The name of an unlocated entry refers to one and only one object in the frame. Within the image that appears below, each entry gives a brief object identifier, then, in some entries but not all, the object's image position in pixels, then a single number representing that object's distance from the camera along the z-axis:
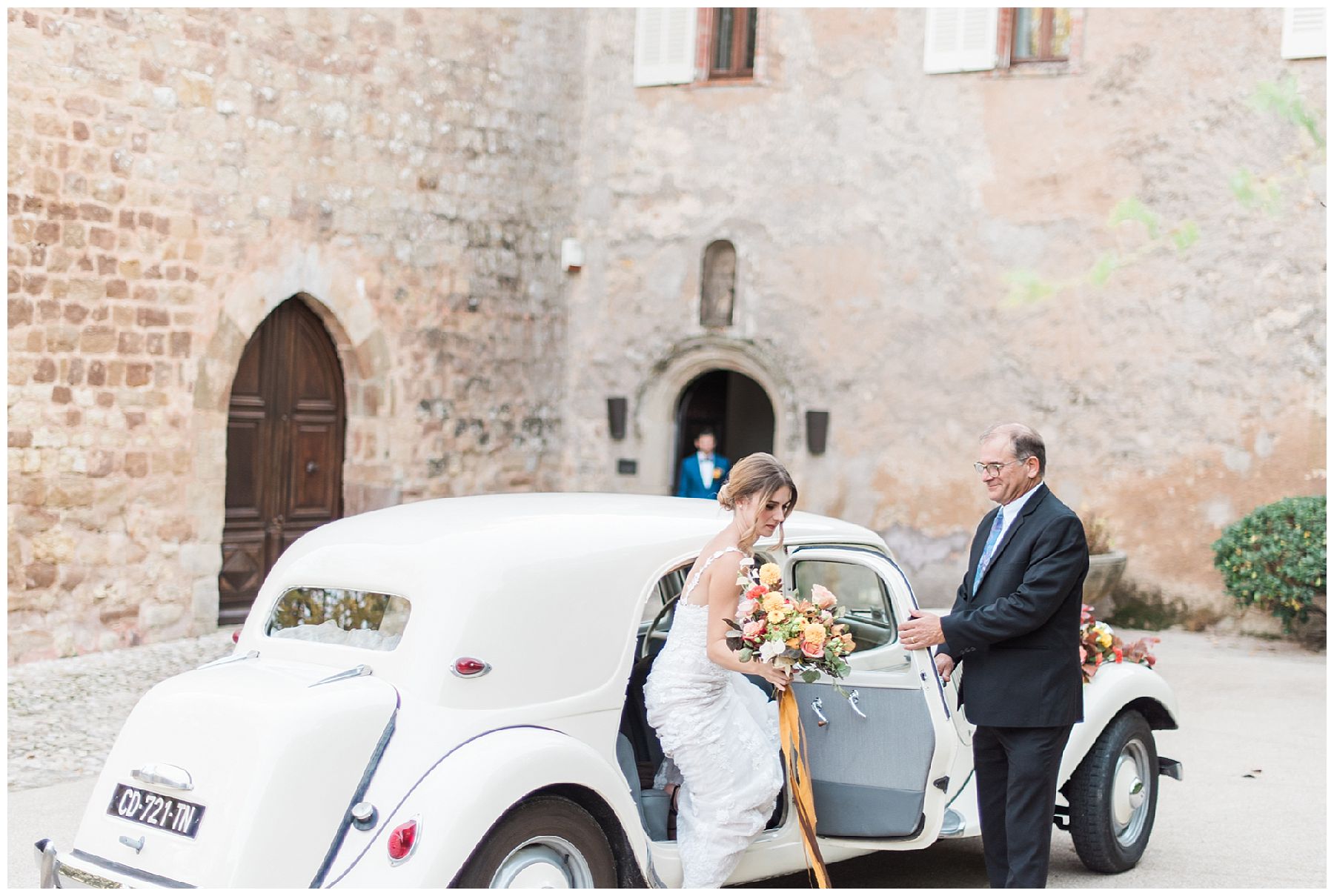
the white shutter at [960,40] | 12.47
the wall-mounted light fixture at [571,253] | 13.59
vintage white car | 3.50
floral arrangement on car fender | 5.35
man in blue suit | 12.24
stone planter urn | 11.05
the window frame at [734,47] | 13.47
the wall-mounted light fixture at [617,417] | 13.71
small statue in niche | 13.46
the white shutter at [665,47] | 13.47
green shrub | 10.64
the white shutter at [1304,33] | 11.33
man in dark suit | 4.22
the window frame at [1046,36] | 12.46
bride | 4.17
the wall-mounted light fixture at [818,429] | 12.99
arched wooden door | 10.93
